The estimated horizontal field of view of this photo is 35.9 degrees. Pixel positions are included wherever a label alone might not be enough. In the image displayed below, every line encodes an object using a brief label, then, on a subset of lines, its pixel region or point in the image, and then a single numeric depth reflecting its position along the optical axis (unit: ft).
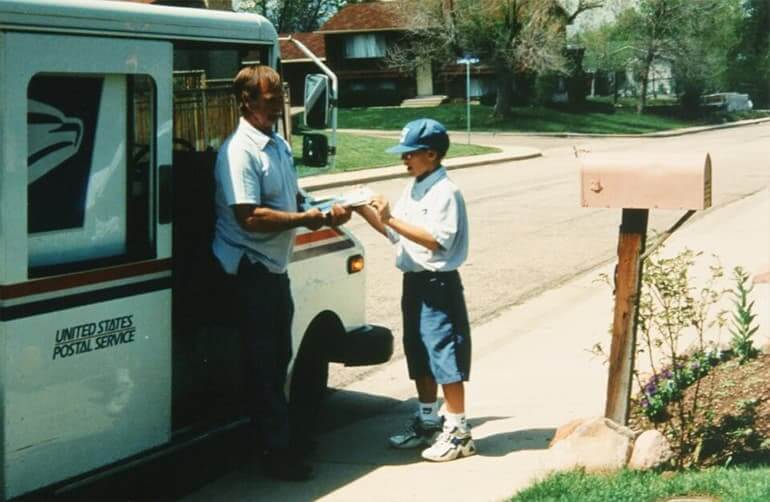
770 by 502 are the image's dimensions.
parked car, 252.34
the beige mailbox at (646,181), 17.67
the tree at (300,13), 337.52
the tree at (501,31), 183.62
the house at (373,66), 245.04
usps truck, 15.33
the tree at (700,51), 225.56
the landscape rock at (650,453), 18.37
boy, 19.53
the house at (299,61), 226.79
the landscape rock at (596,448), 18.42
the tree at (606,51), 263.49
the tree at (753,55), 264.11
